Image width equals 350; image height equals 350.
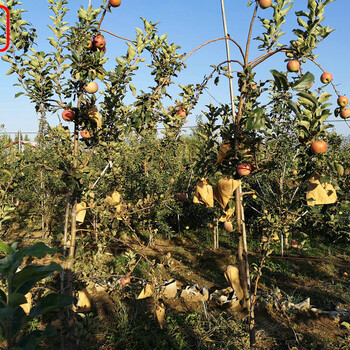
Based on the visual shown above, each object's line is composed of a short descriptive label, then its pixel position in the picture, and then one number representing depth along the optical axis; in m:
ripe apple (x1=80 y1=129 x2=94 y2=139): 2.64
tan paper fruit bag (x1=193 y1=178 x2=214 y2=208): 2.21
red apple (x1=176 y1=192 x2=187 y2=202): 3.07
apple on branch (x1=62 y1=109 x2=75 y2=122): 2.44
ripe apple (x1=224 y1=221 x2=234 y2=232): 3.57
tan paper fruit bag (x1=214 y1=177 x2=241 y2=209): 2.15
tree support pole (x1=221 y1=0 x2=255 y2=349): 2.26
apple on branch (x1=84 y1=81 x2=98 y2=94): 2.43
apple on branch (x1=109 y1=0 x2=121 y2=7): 2.24
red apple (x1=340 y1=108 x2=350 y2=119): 2.01
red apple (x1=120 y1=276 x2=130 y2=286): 3.68
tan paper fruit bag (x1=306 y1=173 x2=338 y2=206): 1.81
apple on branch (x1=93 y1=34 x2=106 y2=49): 2.35
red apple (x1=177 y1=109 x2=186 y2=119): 2.78
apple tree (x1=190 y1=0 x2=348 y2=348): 1.69
